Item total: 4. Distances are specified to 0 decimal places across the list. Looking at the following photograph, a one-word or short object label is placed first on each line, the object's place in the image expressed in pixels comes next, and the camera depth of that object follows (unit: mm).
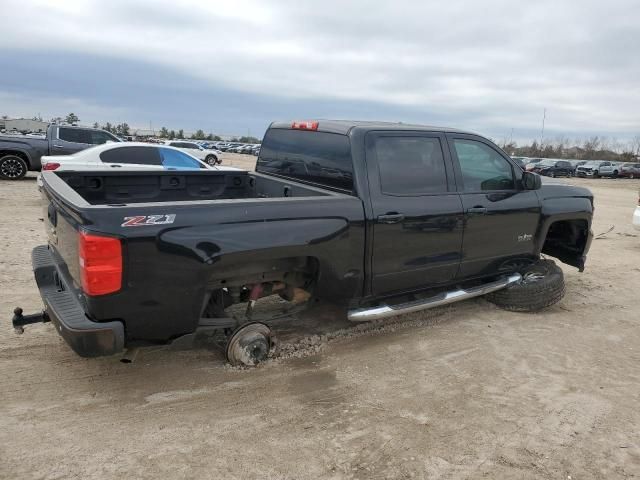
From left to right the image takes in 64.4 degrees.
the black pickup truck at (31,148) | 14461
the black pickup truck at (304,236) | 3027
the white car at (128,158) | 10305
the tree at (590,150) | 82969
